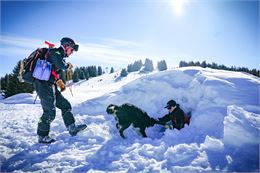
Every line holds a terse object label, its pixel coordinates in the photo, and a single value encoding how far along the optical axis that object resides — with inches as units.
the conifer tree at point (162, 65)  3099.7
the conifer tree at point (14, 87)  1150.3
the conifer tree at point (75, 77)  2834.2
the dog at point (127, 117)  231.6
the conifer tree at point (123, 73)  2837.4
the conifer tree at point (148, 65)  3198.3
